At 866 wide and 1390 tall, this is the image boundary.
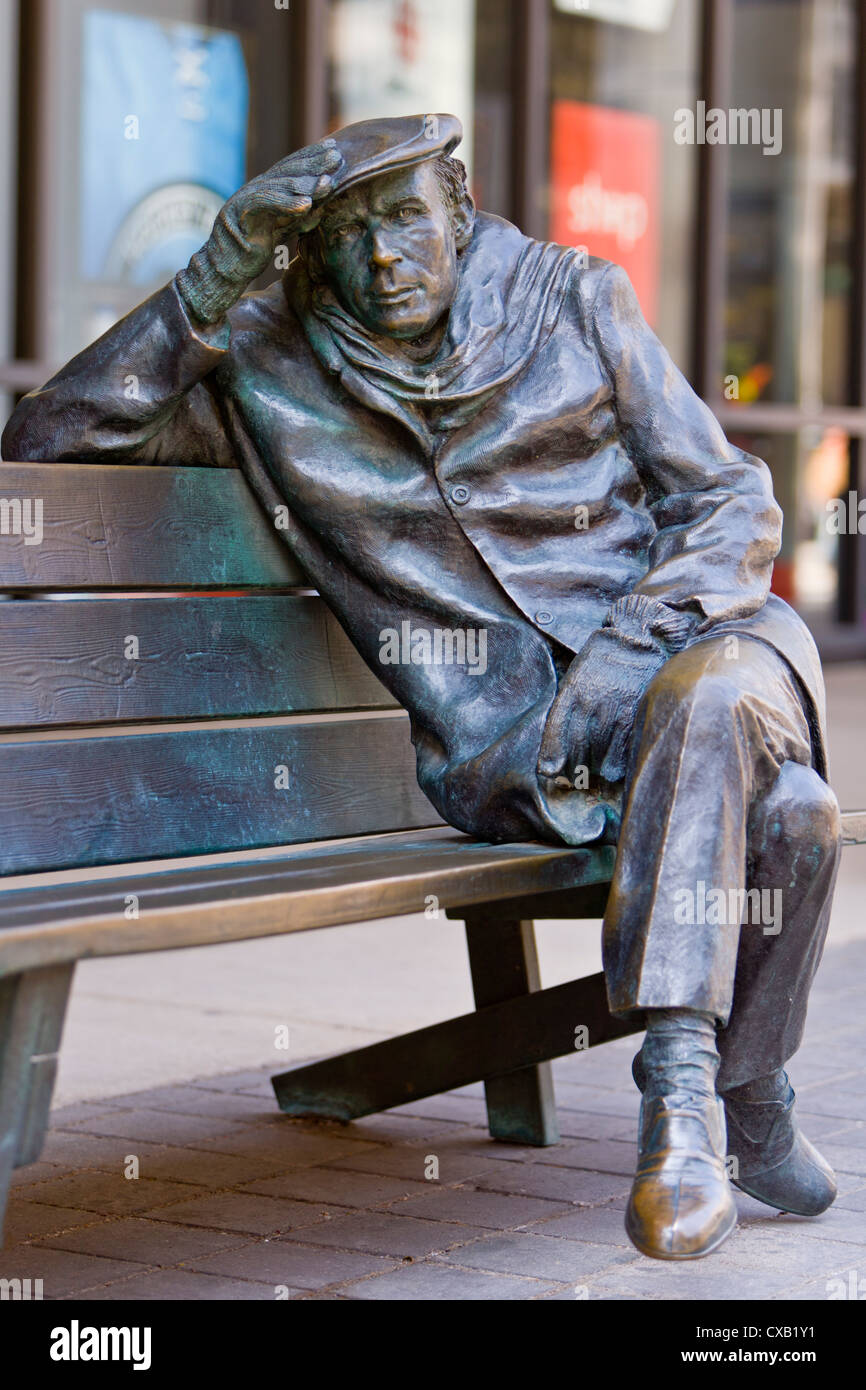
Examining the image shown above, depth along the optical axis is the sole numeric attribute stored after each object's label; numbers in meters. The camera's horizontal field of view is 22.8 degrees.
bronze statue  3.15
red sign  11.27
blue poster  8.48
